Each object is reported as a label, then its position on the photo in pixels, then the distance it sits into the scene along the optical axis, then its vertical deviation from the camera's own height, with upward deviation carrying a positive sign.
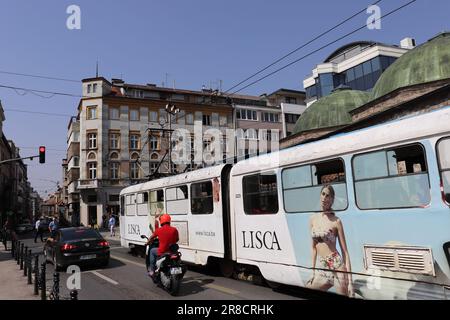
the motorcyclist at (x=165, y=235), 9.02 -0.50
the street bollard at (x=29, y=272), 10.65 -1.36
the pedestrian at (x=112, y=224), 31.72 -0.70
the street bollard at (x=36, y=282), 9.22 -1.41
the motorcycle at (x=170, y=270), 8.72 -1.25
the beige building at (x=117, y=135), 50.06 +10.15
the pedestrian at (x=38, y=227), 30.00 -0.55
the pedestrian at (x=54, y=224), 25.27 -0.34
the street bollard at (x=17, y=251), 15.89 -1.20
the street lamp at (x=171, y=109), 28.52 +7.24
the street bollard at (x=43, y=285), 8.24 -1.31
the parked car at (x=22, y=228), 50.42 -0.96
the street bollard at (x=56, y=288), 7.61 -1.29
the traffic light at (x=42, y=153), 24.67 +3.95
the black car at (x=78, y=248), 12.80 -0.99
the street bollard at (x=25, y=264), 11.82 -1.29
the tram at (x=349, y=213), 5.56 -0.17
